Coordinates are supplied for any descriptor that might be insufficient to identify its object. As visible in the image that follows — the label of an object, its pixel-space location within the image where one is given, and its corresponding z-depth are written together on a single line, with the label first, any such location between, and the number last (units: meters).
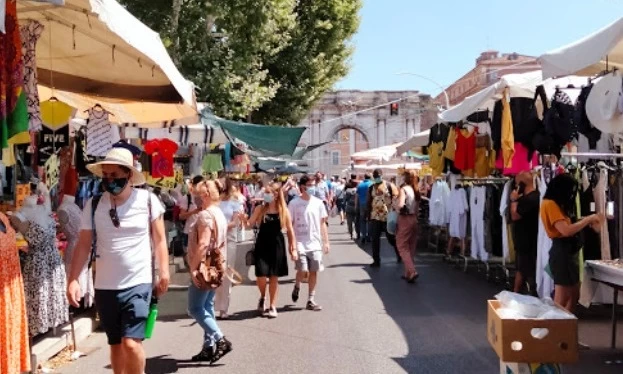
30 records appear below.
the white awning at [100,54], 5.77
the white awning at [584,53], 6.55
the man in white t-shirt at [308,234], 10.24
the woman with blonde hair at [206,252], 7.21
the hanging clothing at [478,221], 12.76
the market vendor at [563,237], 7.43
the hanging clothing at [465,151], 13.49
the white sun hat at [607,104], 7.35
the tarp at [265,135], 12.71
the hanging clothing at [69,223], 7.57
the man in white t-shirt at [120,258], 5.38
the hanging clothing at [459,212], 13.95
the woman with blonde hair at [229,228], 9.59
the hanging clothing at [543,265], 9.19
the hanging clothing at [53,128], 8.84
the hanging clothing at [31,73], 5.71
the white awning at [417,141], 16.55
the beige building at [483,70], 75.85
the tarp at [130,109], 8.95
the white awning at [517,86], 9.95
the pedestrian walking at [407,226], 12.85
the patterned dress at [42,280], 6.71
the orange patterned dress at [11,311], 4.62
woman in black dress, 9.75
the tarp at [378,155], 26.11
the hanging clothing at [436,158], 14.70
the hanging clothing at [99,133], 8.95
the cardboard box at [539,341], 5.05
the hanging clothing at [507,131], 10.17
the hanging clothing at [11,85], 5.01
